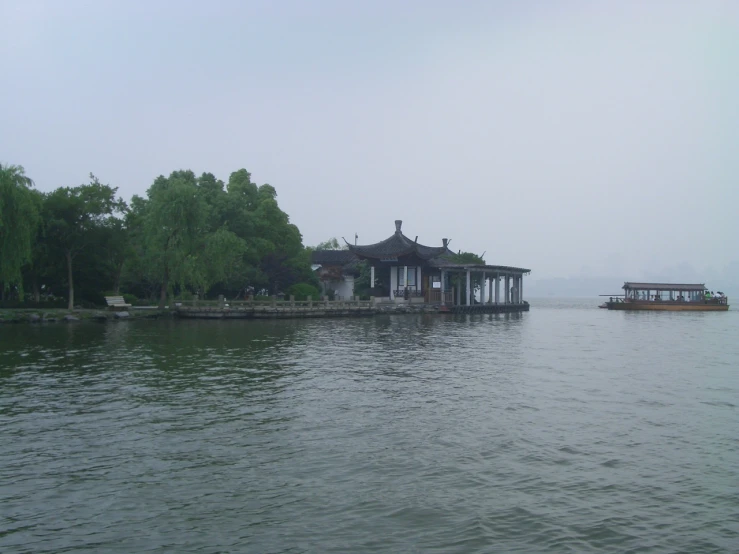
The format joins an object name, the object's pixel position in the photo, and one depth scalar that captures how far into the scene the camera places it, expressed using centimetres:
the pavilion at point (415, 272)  5444
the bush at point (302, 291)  4916
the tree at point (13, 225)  3238
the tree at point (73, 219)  3688
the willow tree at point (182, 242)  3941
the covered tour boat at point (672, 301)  6938
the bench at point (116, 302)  3822
